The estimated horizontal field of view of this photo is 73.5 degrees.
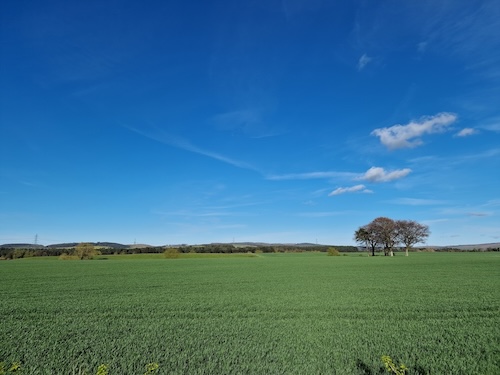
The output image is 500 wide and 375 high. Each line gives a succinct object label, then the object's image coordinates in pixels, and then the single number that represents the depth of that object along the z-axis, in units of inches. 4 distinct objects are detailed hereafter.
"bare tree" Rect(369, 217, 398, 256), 4183.1
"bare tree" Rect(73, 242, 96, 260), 3599.9
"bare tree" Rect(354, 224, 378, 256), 4380.2
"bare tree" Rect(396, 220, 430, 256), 4028.1
